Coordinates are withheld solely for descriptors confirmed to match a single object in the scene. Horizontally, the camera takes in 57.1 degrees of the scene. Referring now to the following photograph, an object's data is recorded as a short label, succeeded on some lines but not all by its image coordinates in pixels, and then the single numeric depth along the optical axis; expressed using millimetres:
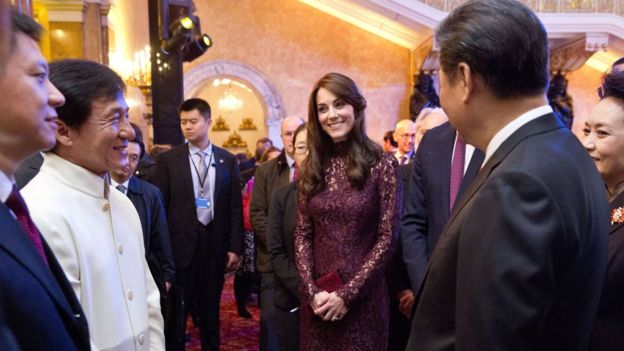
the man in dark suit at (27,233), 945
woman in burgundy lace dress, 2465
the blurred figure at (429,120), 3643
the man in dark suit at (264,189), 3625
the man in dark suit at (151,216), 2953
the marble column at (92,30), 5602
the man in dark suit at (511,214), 1056
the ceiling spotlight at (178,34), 6535
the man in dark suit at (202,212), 3998
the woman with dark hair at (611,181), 1607
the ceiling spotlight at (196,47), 7379
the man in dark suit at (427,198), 2453
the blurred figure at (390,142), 7973
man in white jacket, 1464
